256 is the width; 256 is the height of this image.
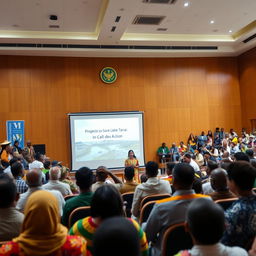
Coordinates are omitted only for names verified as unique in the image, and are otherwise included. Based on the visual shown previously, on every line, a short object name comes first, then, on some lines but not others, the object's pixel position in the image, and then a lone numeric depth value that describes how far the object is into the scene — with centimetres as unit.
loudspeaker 1096
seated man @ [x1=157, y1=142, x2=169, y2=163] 1173
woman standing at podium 876
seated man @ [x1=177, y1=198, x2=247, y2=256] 121
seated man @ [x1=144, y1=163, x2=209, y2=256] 203
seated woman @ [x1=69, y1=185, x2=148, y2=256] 145
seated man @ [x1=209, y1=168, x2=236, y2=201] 246
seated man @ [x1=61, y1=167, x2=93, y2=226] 252
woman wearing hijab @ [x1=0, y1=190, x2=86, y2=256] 130
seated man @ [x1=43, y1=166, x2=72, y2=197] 356
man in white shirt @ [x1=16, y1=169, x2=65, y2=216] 292
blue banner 1081
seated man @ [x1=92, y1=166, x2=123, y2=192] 352
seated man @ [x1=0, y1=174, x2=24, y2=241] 185
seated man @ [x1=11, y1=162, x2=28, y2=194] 398
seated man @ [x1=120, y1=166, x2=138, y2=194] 363
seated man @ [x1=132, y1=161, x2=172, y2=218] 308
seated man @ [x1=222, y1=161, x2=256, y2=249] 162
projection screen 1113
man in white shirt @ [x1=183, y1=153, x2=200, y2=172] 570
